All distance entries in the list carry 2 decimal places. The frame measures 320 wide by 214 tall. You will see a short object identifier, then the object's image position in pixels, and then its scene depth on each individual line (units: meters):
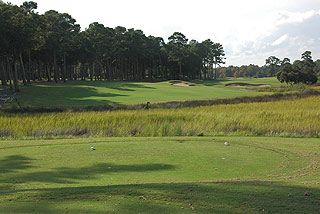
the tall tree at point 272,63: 158.86
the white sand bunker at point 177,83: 66.31
